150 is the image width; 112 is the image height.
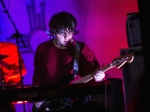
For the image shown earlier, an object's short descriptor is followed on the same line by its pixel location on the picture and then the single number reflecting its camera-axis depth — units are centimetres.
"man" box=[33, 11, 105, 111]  679
